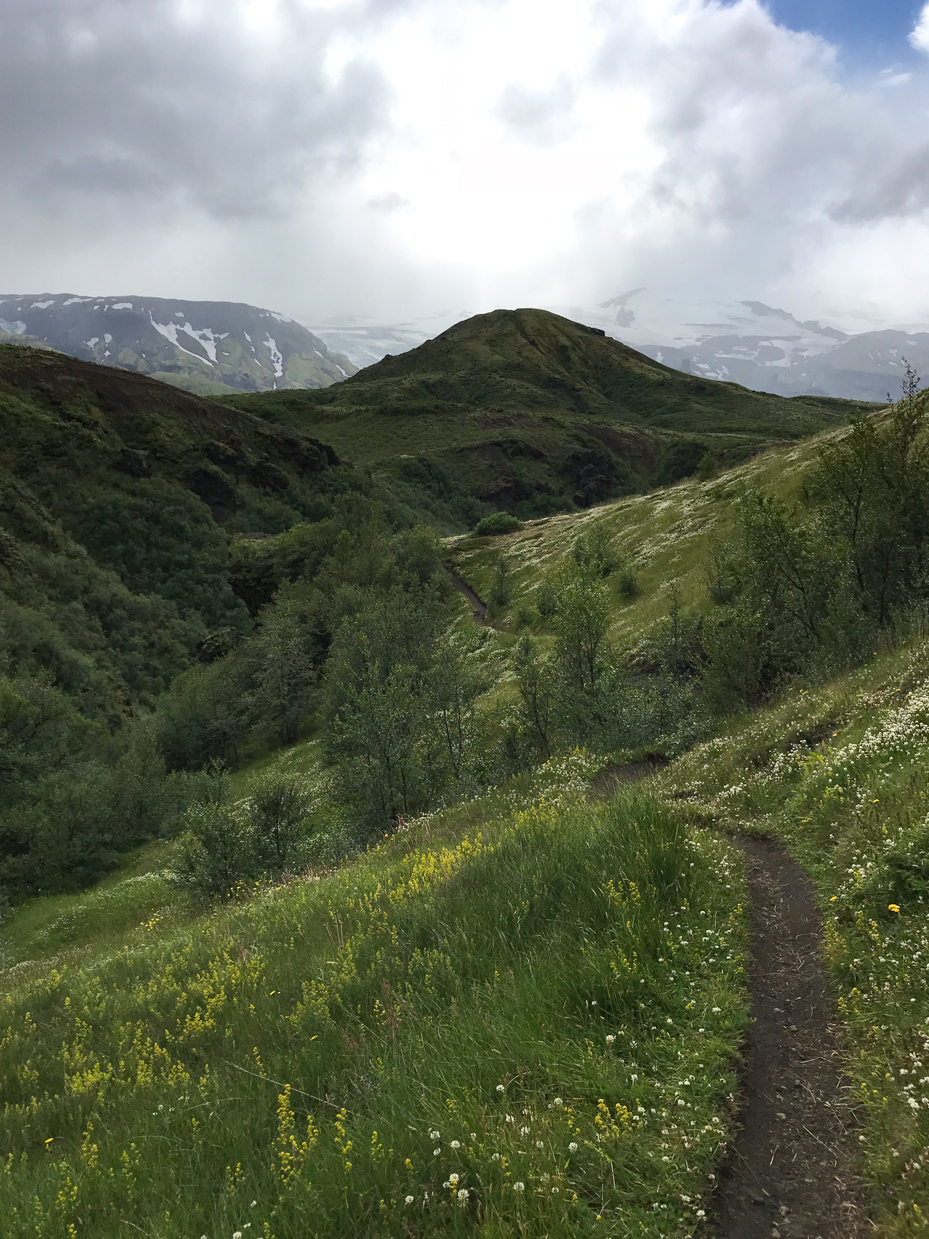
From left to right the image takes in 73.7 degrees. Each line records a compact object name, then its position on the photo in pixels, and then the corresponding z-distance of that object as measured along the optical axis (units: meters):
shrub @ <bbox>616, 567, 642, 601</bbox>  44.50
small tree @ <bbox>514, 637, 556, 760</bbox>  24.31
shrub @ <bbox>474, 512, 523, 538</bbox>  92.50
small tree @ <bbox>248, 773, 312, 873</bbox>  21.44
